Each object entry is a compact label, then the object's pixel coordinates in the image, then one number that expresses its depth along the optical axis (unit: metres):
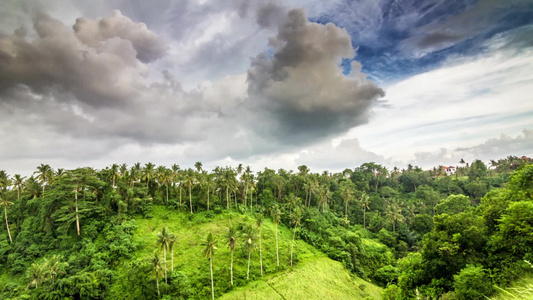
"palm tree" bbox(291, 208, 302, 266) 58.46
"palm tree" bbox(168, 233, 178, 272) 38.22
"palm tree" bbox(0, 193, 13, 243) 52.73
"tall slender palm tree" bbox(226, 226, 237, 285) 43.09
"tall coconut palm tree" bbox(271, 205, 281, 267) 53.22
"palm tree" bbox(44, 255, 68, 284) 36.94
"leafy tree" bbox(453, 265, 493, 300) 18.84
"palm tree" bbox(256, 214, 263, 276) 50.47
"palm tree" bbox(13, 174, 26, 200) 65.06
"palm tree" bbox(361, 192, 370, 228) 83.55
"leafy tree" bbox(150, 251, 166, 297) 35.84
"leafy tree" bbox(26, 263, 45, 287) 36.44
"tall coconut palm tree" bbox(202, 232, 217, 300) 39.31
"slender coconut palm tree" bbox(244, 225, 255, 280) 45.84
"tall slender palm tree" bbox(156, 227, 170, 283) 37.94
